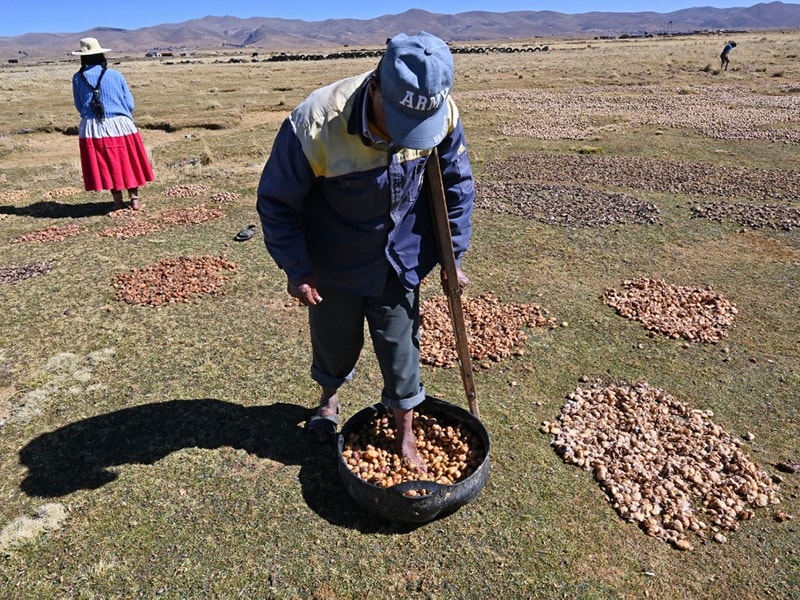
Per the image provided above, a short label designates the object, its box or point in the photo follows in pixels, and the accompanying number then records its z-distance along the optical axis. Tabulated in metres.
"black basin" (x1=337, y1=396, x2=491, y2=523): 2.91
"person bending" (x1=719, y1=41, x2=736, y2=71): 30.75
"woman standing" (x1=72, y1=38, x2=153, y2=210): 7.62
